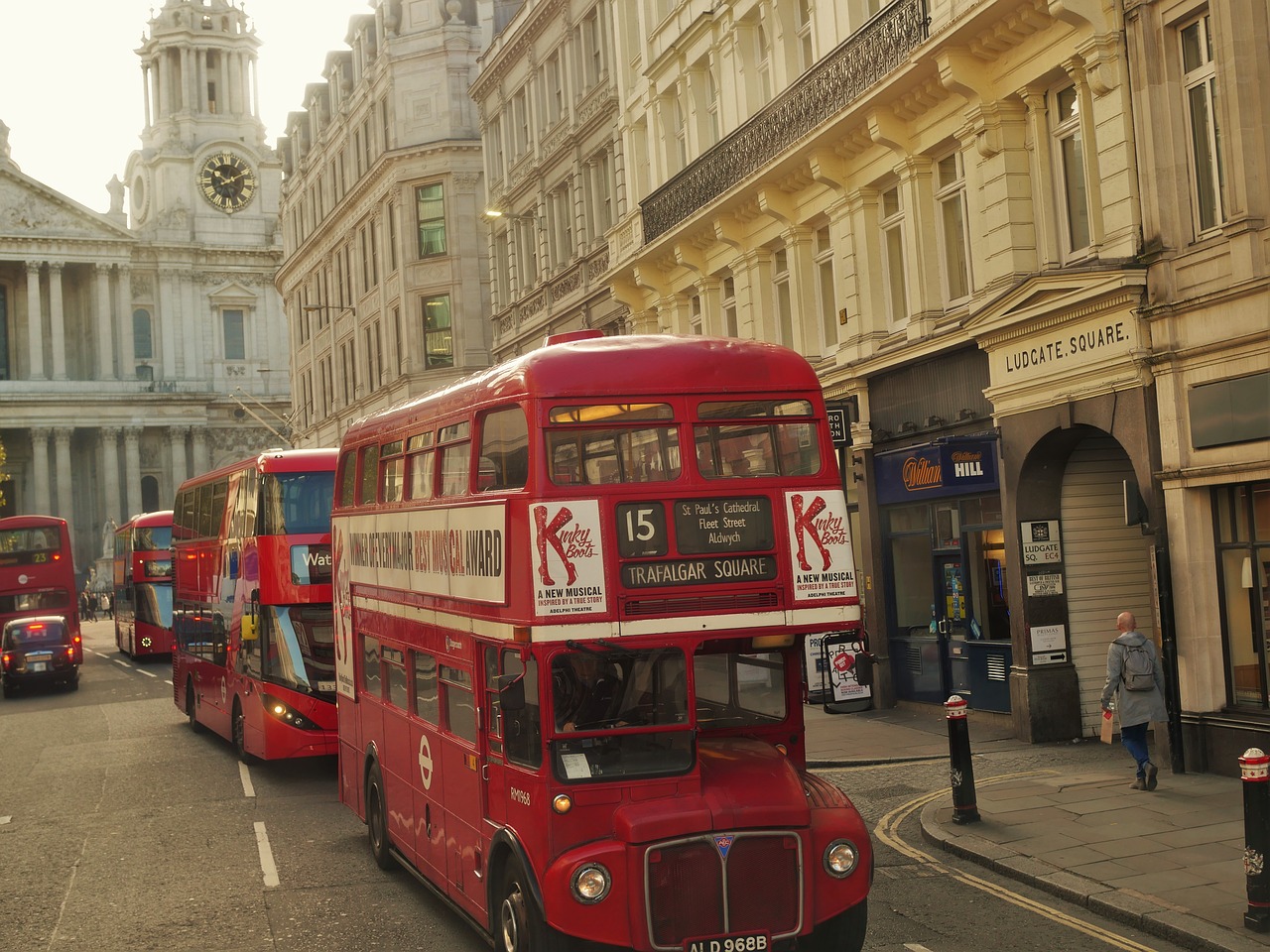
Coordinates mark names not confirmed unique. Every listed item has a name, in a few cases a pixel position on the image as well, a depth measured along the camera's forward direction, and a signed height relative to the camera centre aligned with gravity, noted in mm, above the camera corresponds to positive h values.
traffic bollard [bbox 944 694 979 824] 13438 -2114
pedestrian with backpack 14477 -1547
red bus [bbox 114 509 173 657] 43500 +107
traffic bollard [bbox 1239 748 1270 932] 9633 -2014
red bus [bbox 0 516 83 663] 43281 +662
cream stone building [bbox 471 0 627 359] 34844 +9739
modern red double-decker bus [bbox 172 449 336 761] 19438 -342
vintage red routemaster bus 8531 -509
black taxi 36594 -1464
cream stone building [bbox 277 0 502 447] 50969 +12905
